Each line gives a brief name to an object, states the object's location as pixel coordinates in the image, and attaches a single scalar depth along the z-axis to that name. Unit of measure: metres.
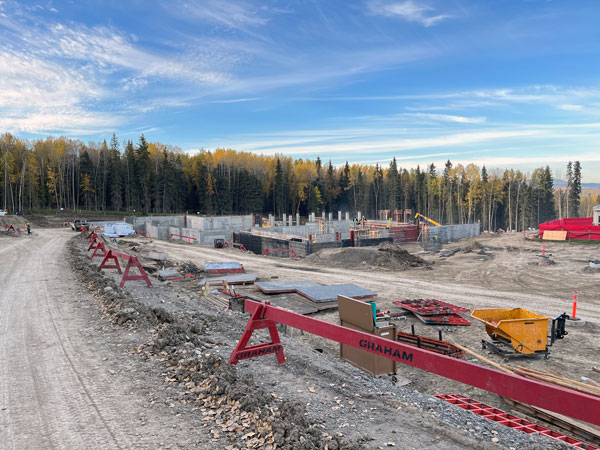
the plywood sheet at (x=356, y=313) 6.87
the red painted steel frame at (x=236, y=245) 31.67
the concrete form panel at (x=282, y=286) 14.66
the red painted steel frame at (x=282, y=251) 27.34
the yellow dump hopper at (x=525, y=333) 8.66
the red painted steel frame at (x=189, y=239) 35.04
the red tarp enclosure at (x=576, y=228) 31.88
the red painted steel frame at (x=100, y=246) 17.11
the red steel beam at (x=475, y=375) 2.79
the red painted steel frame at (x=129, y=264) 11.22
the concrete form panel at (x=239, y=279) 16.17
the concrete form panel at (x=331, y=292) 13.63
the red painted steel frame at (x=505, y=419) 4.62
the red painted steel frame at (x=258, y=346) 5.53
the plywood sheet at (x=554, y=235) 33.24
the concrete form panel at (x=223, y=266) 18.88
